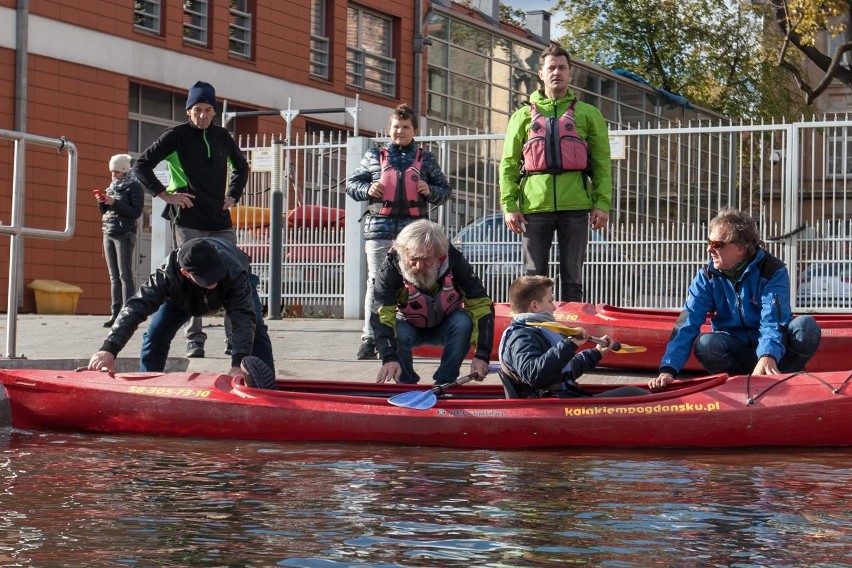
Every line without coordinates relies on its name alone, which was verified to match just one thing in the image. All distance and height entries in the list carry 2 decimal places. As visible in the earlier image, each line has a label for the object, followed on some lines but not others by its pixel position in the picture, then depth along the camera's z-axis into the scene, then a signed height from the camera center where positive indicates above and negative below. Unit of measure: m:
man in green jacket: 9.80 +0.98
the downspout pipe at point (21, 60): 21.06 +3.67
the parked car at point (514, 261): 14.67 +0.53
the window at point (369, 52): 28.20 +5.18
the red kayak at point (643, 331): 9.61 -0.12
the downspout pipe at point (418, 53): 29.27 +5.34
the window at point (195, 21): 24.50 +5.00
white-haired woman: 13.40 +0.77
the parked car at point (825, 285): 13.86 +0.29
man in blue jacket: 7.84 -0.01
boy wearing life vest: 9.91 +0.86
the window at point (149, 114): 23.45 +3.27
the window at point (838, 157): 13.40 +1.52
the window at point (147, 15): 23.56 +4.88
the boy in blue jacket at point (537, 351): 7.30 -0.20
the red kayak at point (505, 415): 7.34 -0.55
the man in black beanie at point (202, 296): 7.84 +0.07
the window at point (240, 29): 25.44 +5.04
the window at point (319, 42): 27.33 +5.18
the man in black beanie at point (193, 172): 9.66 +0.94
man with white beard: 8.26 +0.00
